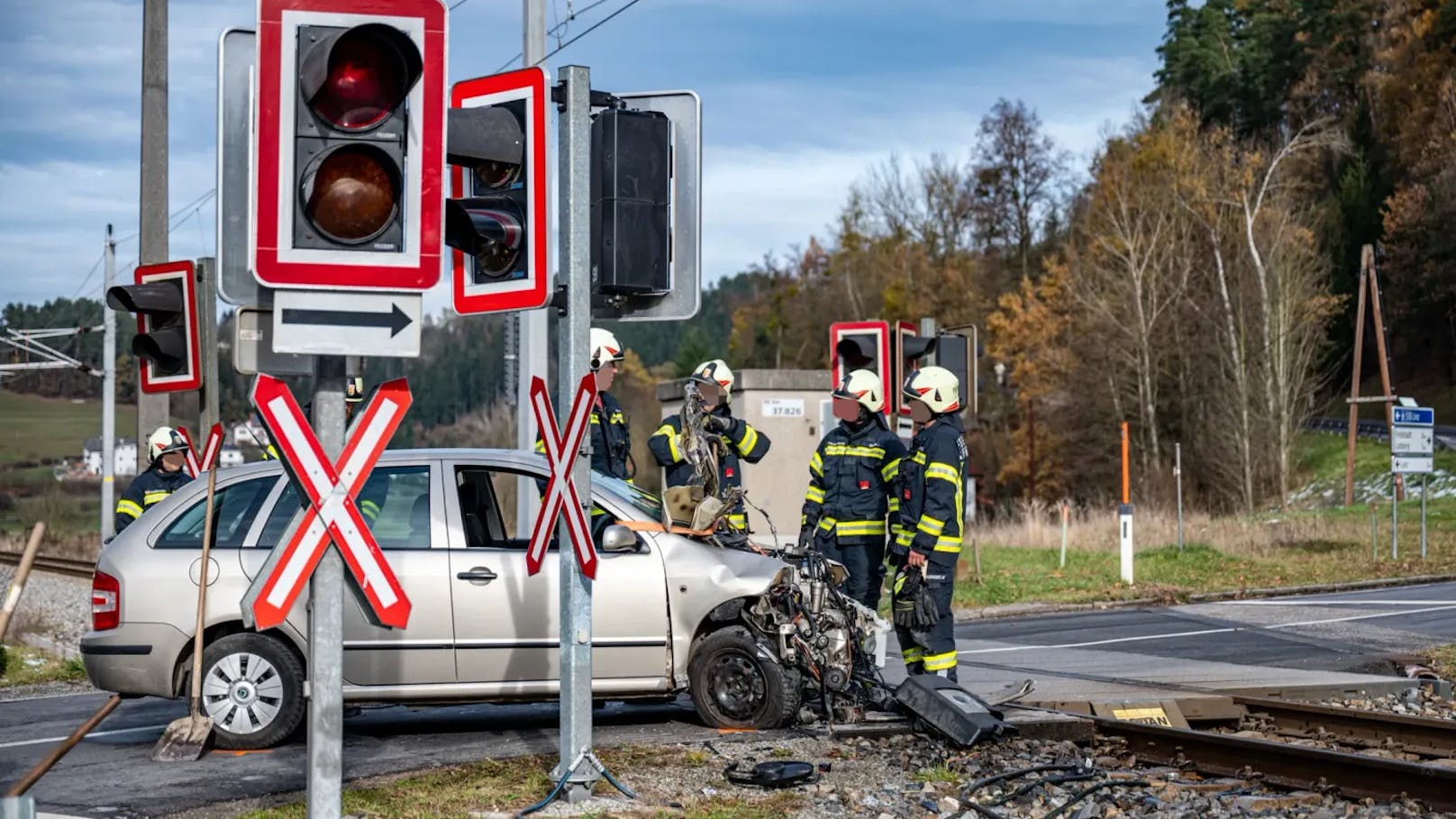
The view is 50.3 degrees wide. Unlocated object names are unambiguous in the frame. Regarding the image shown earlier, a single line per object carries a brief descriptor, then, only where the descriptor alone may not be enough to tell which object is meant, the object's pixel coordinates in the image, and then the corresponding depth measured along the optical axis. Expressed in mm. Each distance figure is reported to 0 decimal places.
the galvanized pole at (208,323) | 10102
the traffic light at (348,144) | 4871
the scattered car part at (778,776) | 7684
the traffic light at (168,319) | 9984
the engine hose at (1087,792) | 7050
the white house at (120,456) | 44094
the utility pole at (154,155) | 15531
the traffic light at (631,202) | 7520
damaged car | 9055
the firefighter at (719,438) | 11367
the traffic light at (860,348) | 14570
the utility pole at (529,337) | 15930
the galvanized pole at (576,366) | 7289
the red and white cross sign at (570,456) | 7172
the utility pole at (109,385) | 34594
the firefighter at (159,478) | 12492
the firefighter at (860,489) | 10523
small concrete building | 23766
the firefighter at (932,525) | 9648
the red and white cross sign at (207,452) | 9945
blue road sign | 24703
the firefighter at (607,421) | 11361
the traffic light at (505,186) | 6621
